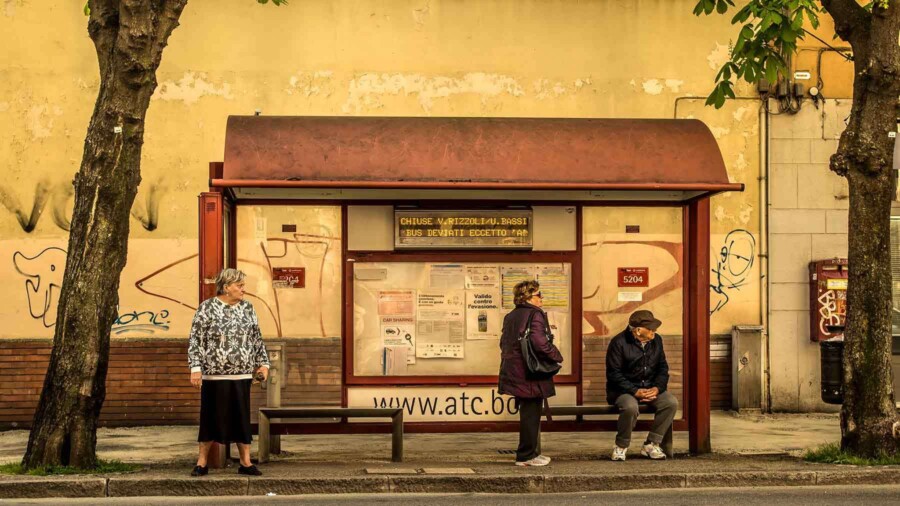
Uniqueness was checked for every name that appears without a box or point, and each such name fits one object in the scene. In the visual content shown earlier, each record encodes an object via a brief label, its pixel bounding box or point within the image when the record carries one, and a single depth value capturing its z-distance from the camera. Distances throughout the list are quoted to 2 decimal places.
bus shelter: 10.80
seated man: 10.80
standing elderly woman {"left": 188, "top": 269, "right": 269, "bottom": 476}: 9.64
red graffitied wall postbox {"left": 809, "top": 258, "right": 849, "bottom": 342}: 13.98
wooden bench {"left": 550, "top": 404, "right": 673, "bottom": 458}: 10.97
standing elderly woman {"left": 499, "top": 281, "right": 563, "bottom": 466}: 10.30
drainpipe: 14.19
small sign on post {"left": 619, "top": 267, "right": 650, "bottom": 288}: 11.62
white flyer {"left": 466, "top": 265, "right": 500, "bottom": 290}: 11.42
